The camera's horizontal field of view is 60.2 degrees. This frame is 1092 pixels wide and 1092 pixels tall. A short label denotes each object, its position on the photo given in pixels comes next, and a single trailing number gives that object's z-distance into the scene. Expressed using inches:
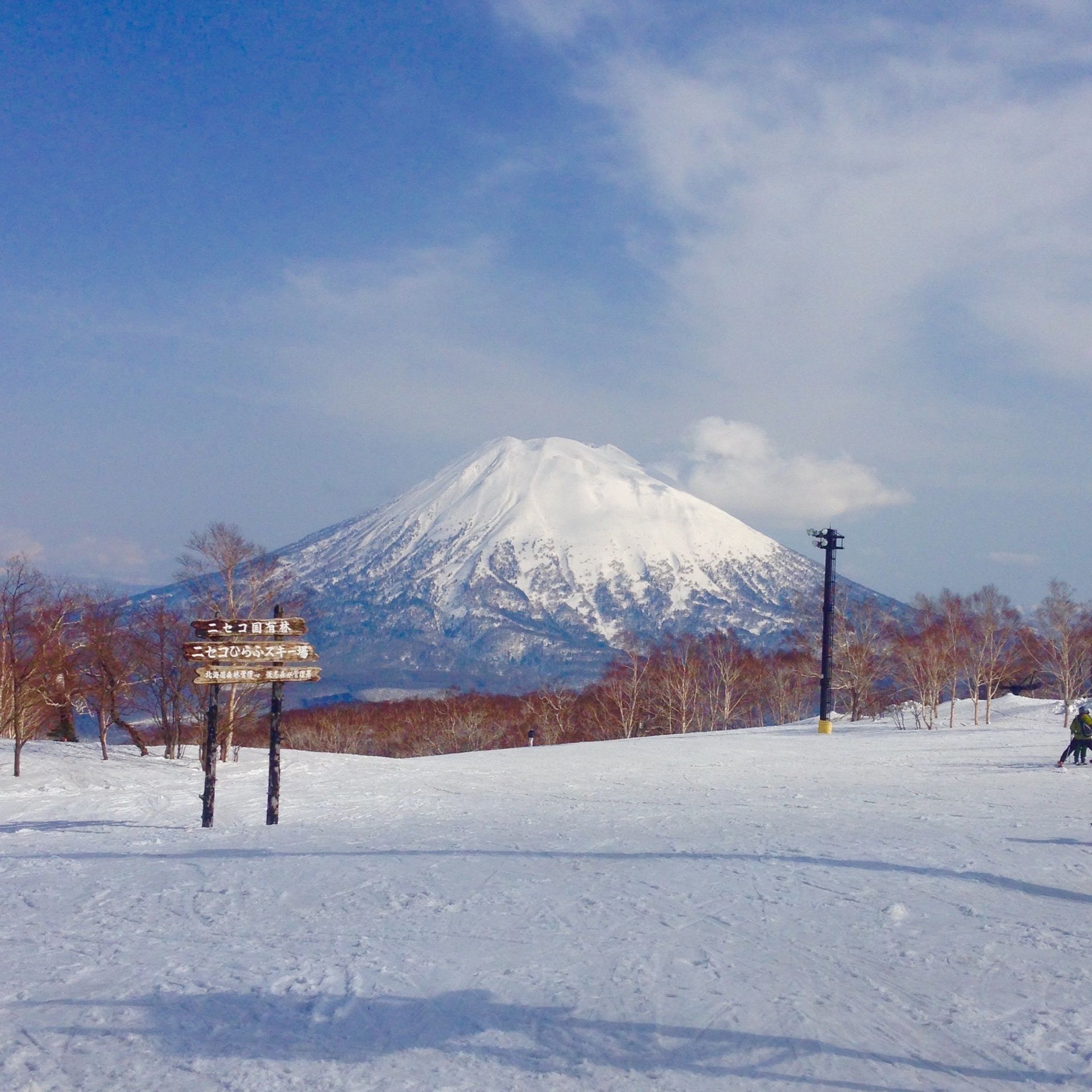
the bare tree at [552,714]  2322.8
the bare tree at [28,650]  997.2
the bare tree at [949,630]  1659.7
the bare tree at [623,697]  2207.2
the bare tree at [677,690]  2193.7
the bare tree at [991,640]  1667.1
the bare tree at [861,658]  1868.8
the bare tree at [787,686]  2471.7
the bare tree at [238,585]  1151.6
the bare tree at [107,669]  1151.6
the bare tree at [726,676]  2308.1
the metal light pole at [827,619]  1470.2
